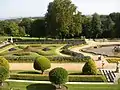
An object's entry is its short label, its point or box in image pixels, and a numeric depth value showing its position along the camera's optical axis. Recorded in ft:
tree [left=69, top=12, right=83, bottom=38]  209.96
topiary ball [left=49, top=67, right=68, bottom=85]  74.90
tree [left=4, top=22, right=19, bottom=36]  277.03
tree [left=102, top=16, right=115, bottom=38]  245.61
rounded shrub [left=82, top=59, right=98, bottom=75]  90.53
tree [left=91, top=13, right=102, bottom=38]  245.24
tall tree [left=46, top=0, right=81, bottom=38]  204.44
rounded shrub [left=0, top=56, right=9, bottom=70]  88.02
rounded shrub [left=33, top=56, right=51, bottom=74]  90.02
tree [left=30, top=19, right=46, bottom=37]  261.48
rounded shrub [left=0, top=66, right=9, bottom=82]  77.15
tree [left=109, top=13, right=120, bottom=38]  241.14
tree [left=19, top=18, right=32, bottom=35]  327.84
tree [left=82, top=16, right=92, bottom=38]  245.06
